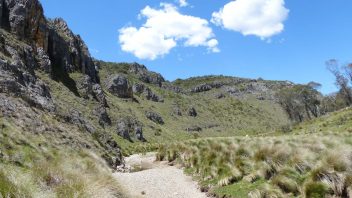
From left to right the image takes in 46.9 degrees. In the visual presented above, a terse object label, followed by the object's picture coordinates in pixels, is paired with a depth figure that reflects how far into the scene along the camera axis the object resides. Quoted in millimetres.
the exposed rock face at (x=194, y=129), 120525
